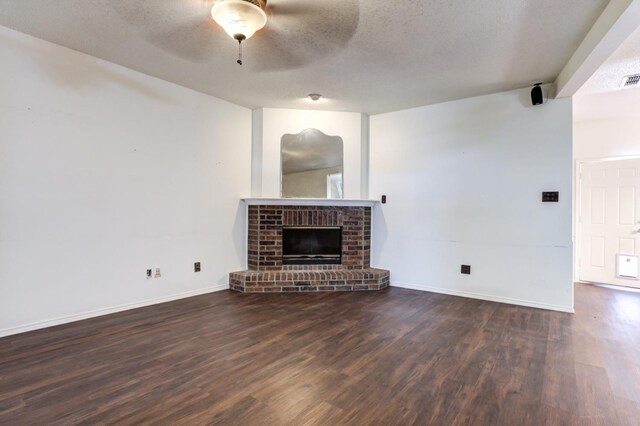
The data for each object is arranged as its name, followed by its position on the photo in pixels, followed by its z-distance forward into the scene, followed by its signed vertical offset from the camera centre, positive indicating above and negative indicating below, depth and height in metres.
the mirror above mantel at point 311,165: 4.59 +0.73
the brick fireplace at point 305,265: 4.23 -0.52
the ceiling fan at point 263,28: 2.25 +1.46
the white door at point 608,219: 4.57 +0.00
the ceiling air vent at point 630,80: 3.27 +1.43
